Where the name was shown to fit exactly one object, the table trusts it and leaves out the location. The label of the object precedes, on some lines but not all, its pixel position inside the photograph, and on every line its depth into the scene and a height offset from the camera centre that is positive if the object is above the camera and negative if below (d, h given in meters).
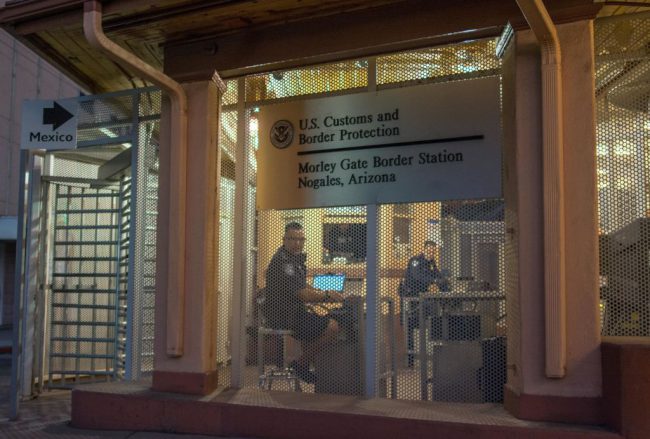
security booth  4.66 +0.44
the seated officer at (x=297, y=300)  5.83 -0.28
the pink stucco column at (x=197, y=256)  5.82 +0.09
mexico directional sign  6.68 +1.35
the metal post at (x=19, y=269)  6.74 -0.04
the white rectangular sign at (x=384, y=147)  5.34 +1.00
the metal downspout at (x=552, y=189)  4.50 +0.54
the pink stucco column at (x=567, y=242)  4.54 +0.19
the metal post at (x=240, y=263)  6.06 +0.03
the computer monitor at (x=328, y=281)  5.77 -0.12
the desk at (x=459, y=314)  5.25 -0.40
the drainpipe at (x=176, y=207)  5.80 +0.51
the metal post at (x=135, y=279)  6.71 -0.13
